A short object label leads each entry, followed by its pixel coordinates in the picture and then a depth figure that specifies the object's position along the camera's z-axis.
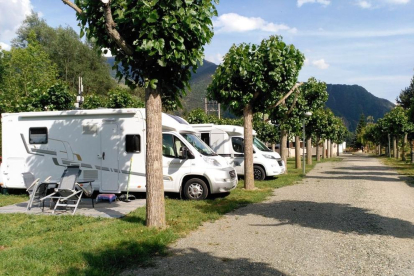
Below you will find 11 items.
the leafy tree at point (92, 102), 21.34
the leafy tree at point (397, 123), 40.35
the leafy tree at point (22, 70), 30.90
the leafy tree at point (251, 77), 13.59
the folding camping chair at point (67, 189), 9.34
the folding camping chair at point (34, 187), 9.74
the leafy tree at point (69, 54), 43.91
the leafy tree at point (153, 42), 6.89
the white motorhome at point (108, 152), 11.60
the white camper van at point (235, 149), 17.12
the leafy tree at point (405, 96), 58.62
